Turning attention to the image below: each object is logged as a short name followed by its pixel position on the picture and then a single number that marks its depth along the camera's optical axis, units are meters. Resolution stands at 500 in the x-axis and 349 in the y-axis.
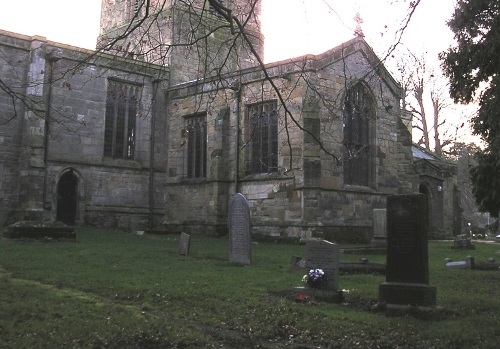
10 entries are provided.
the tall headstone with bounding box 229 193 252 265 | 12.33
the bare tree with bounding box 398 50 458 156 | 36.97
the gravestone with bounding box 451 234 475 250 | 19.48
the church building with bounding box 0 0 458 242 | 19.41
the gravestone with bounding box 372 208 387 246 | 17.97
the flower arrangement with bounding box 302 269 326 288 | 8.22
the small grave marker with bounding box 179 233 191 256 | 13.67
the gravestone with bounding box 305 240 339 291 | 8.36
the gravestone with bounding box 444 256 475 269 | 12.62
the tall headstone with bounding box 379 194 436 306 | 7.50
